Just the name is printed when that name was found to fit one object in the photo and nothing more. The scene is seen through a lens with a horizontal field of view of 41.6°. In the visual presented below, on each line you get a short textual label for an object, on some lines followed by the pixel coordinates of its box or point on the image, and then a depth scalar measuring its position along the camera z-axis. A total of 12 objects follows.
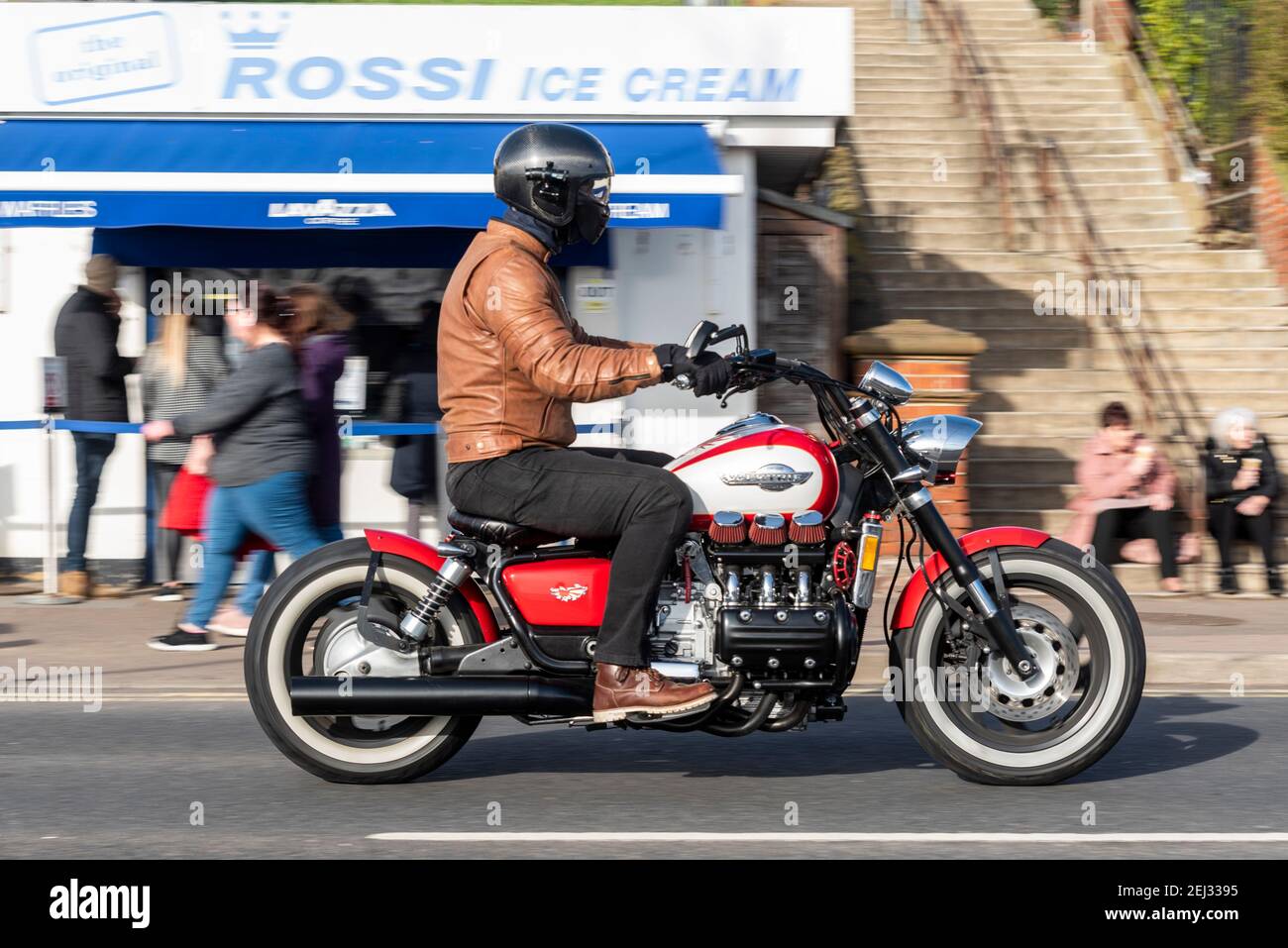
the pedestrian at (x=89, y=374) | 10.51
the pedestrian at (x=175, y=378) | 10.36
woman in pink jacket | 10.80
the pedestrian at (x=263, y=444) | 8.35
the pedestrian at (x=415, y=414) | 10.70
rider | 5.20
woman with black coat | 10.98
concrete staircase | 13.62
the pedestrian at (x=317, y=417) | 8.96
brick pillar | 11.89
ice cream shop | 11.03
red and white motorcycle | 5.30
